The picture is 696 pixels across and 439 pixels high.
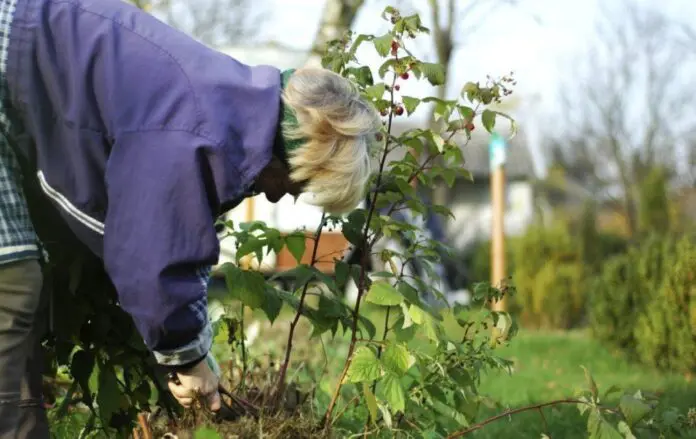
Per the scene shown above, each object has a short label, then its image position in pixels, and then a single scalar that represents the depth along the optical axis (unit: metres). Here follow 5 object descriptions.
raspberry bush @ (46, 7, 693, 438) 2.65
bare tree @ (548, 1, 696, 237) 35.91
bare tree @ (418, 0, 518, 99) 14.30
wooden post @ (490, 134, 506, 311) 10.88
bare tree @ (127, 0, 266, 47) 20.50
